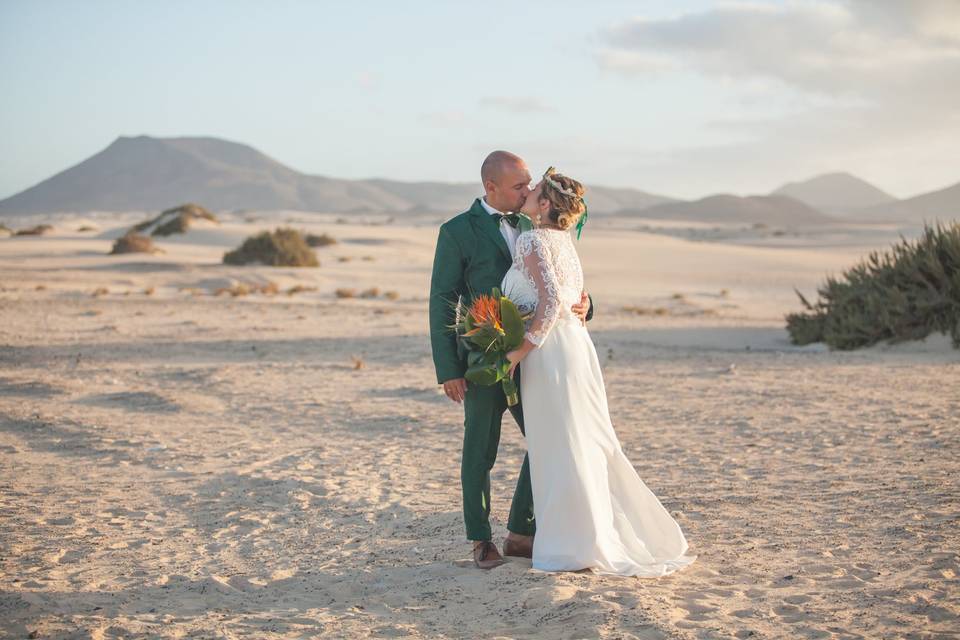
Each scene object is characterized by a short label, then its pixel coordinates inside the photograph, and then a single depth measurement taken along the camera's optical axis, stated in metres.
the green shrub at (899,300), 14.30
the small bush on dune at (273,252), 29.31
